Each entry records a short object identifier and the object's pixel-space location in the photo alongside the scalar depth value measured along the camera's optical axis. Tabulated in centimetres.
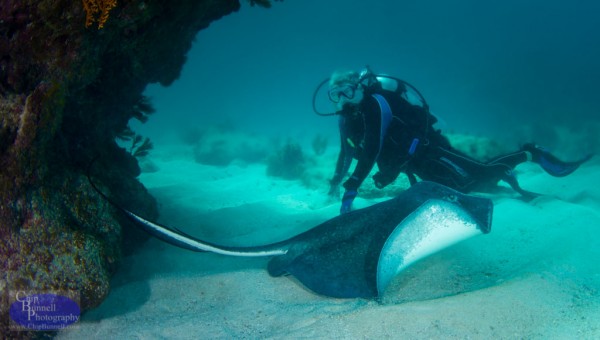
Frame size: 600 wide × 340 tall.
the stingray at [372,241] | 302
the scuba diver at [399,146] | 513
